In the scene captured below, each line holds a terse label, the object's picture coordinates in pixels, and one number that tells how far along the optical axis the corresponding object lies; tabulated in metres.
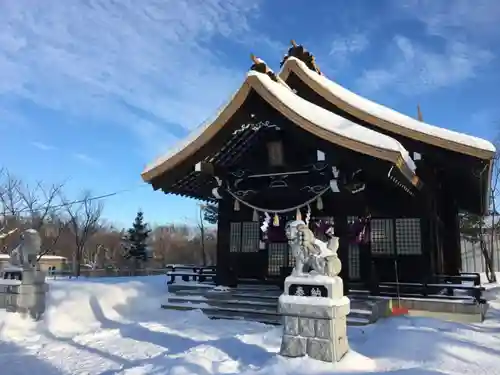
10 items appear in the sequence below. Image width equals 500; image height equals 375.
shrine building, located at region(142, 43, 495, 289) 9.95
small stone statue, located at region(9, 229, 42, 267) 10.54
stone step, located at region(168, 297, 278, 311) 10.54
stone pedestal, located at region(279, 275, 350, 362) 6.21
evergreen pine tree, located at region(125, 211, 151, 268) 37.03
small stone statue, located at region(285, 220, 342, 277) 6.70
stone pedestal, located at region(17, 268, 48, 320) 9.98
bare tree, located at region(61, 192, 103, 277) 29.05
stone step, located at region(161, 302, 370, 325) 10.05
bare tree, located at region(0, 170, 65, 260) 29.97
